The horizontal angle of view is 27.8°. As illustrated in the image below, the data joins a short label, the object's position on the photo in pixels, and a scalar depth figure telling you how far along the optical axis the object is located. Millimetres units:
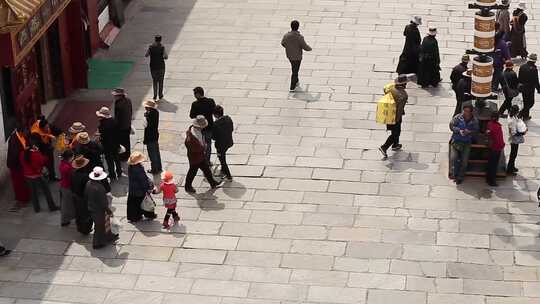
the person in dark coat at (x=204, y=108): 20422
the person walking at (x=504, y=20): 25366
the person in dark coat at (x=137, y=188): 18312
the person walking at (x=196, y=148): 19281
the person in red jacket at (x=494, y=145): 19562
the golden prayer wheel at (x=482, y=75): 19656
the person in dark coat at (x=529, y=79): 22328
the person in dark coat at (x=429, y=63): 24141
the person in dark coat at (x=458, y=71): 22562
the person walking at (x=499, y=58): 23469
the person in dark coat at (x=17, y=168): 19047
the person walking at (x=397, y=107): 20594
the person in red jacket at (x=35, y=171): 18969
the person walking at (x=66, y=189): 18312
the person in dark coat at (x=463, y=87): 21750
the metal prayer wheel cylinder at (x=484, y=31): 19594
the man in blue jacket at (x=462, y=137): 19672
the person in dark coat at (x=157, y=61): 23344
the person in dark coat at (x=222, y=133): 19859
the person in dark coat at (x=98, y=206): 17688
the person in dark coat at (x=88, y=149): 19125
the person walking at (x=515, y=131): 19859
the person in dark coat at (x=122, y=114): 20469
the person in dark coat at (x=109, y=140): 19984
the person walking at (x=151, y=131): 20047
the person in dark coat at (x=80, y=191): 18078
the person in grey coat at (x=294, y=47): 23906
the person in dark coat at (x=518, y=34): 25703
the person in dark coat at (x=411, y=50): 24766
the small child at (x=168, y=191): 18297
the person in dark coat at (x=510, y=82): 22266
